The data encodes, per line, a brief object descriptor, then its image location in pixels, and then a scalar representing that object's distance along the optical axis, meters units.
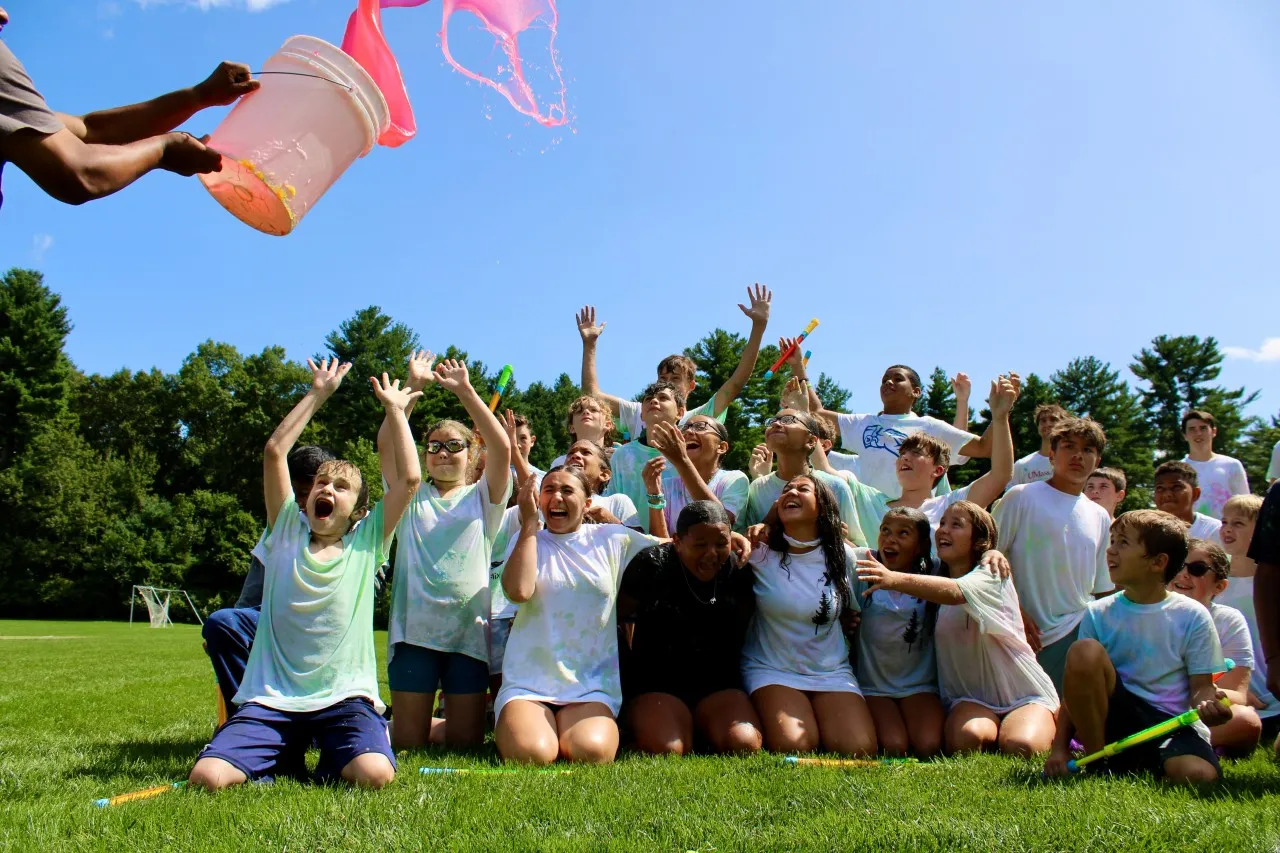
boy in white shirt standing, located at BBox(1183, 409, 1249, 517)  8.56
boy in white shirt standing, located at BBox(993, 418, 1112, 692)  5.79
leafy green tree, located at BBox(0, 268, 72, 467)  49.97
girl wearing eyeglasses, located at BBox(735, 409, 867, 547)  6.14
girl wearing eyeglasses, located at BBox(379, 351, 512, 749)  5.50
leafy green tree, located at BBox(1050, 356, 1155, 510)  46.56
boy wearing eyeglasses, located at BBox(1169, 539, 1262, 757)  4.83
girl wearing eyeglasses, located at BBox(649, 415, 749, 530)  6.44
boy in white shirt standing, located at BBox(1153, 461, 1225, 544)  6.75
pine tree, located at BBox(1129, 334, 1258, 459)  51.38
